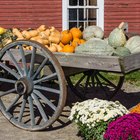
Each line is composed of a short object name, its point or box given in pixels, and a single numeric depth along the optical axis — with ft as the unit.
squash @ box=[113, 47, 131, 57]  19.04
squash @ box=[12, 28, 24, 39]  22.10
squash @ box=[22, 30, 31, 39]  21.73
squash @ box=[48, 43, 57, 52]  20.33
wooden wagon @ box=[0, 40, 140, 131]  18.02
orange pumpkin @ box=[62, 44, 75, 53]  20.11
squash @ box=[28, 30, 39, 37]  21.77
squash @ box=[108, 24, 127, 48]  20.48
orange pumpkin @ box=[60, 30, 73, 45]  21.15
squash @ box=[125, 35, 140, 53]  19.85
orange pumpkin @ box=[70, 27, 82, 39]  21.50
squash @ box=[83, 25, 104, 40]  21.56
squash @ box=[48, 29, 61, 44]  21.03
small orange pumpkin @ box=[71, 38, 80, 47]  20.95
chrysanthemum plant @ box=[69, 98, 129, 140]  17.28
